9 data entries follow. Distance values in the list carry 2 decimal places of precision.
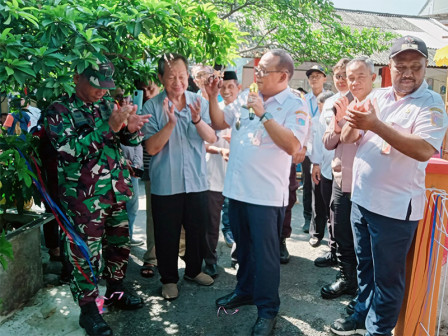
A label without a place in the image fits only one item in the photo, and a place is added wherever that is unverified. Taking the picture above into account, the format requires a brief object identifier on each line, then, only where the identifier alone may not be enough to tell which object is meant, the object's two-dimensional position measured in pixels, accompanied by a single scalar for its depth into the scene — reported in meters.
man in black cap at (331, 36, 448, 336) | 2.38
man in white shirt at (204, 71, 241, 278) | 4.29
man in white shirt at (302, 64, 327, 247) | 5.17
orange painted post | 2.68
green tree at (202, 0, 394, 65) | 6.99
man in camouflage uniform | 2.89
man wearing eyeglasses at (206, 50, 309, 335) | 3.04
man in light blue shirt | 3.52
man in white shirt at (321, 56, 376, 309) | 3.63
